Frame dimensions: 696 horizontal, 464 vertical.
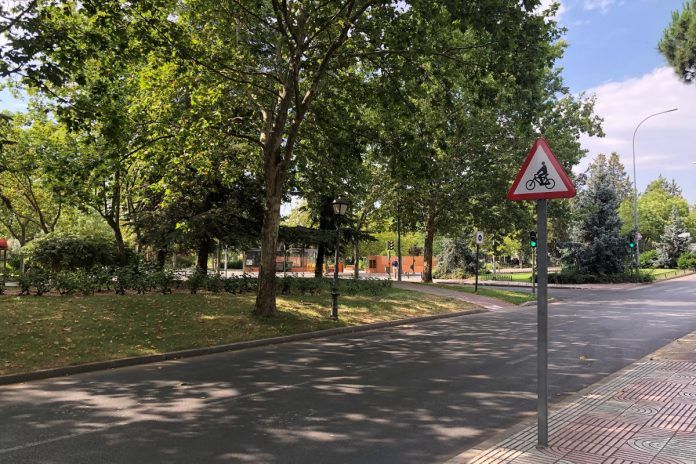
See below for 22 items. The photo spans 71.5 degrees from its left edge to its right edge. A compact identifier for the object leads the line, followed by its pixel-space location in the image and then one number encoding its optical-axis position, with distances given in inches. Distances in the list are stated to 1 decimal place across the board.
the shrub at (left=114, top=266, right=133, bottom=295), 596.4
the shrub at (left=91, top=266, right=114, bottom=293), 593.9
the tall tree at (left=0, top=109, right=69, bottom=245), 535.5
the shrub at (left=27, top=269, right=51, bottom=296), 542.0
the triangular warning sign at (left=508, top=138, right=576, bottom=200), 173.8
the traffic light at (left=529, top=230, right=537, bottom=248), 1045.8
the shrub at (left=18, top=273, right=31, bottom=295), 535.5
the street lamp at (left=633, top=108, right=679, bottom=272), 1678.9
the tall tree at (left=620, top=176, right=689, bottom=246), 2763.3
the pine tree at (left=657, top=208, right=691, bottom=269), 2442.2
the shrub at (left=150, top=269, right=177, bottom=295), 636.7
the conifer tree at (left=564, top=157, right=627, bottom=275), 1572.3
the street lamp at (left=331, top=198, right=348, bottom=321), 596.7
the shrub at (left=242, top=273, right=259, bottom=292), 722.6
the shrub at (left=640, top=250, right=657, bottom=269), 2498.9
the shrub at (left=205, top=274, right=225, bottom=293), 687.7
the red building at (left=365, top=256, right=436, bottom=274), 2723.9
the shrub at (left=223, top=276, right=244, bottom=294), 695.1
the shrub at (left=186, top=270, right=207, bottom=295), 663.1
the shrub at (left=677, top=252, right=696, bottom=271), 2304.4
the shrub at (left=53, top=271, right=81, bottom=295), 553.0
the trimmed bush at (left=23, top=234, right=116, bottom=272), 737.0
